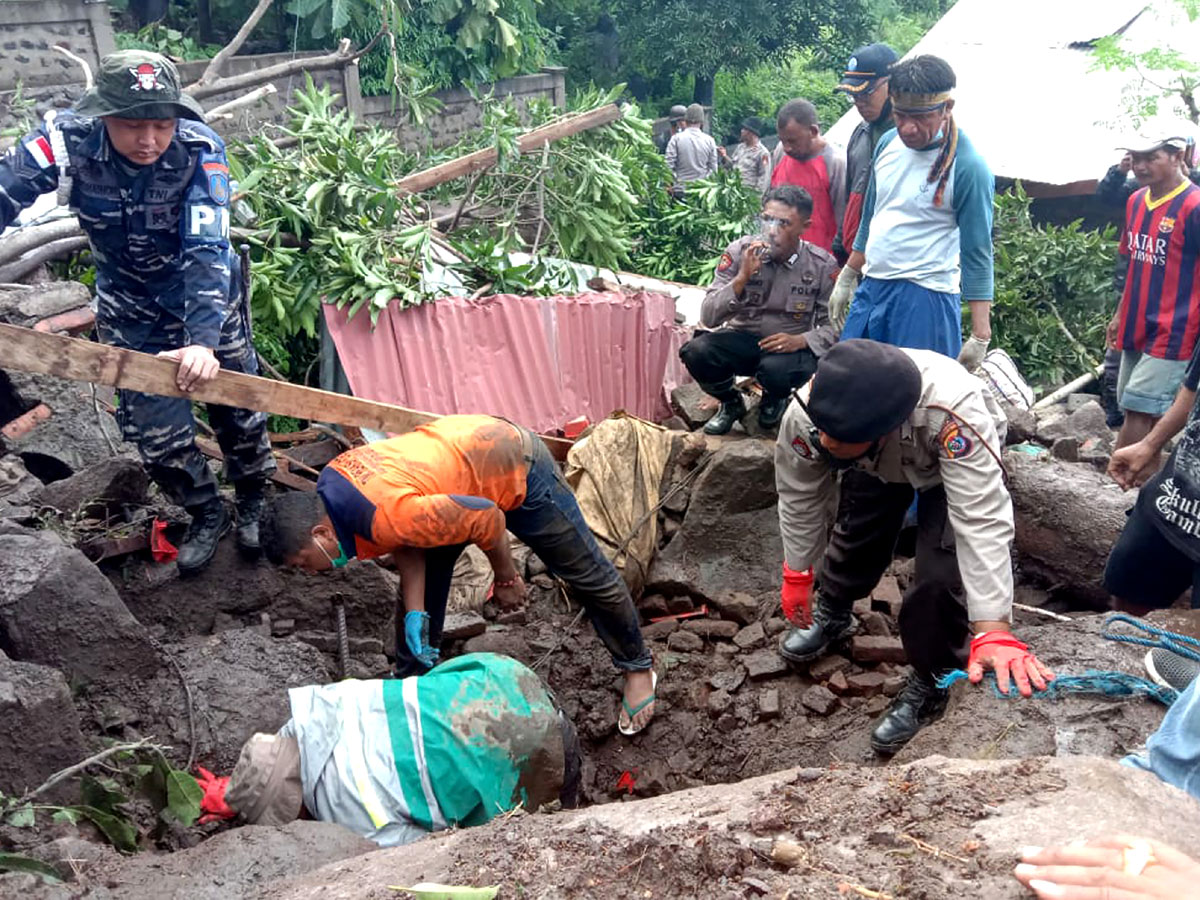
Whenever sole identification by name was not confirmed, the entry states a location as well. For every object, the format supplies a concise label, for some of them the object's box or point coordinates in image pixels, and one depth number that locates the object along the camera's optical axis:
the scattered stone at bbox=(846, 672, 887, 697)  4.48
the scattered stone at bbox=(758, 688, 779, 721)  4.51
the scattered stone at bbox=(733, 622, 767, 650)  4.93
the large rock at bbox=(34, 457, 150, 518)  4.78
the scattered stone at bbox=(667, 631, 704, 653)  5.05
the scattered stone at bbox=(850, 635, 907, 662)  4.61
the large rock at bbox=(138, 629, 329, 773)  3.84
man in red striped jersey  5.56
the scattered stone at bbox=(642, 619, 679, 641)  5.21
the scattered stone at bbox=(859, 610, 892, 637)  4.82
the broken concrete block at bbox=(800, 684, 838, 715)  4.46
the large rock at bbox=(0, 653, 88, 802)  3.23
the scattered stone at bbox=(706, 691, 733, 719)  4.62
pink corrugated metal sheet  6.10
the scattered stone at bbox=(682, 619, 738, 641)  5.08
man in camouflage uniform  3.86
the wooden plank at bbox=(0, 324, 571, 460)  3.53
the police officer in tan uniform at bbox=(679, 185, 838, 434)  5.49
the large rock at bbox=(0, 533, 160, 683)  3.79
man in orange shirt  3.65
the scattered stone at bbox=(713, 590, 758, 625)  5.23
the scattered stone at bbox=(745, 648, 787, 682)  4.68
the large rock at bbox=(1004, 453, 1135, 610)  4.81
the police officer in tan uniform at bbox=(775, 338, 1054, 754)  3.32
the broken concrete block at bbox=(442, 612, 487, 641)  4.85
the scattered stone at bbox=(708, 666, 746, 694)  4.69
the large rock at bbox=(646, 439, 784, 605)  5.51
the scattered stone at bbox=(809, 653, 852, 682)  4.65
